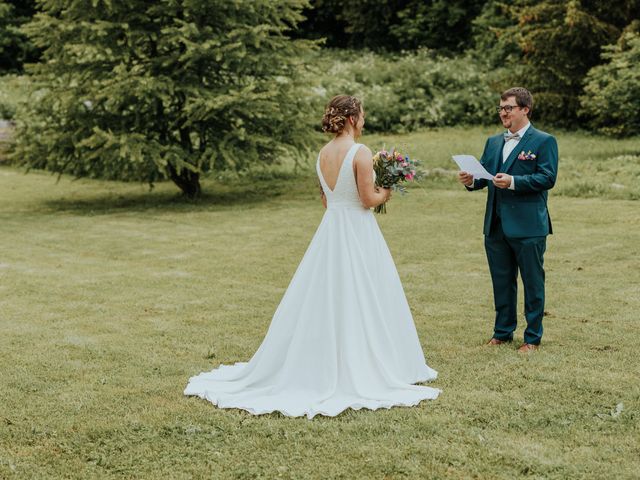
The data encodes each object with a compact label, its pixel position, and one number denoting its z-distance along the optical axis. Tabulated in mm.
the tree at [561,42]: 27609
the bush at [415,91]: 30609
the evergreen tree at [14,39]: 41719
